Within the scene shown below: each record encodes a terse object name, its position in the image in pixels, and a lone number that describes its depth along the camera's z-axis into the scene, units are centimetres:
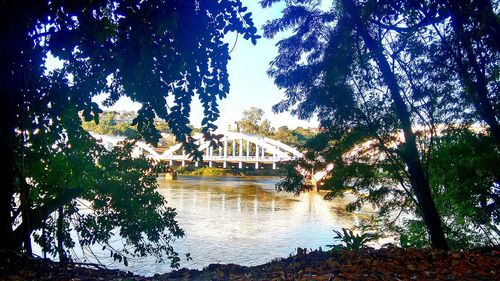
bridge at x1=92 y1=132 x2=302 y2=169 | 4255
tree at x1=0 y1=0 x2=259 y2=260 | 193
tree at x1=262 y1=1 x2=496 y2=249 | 513
